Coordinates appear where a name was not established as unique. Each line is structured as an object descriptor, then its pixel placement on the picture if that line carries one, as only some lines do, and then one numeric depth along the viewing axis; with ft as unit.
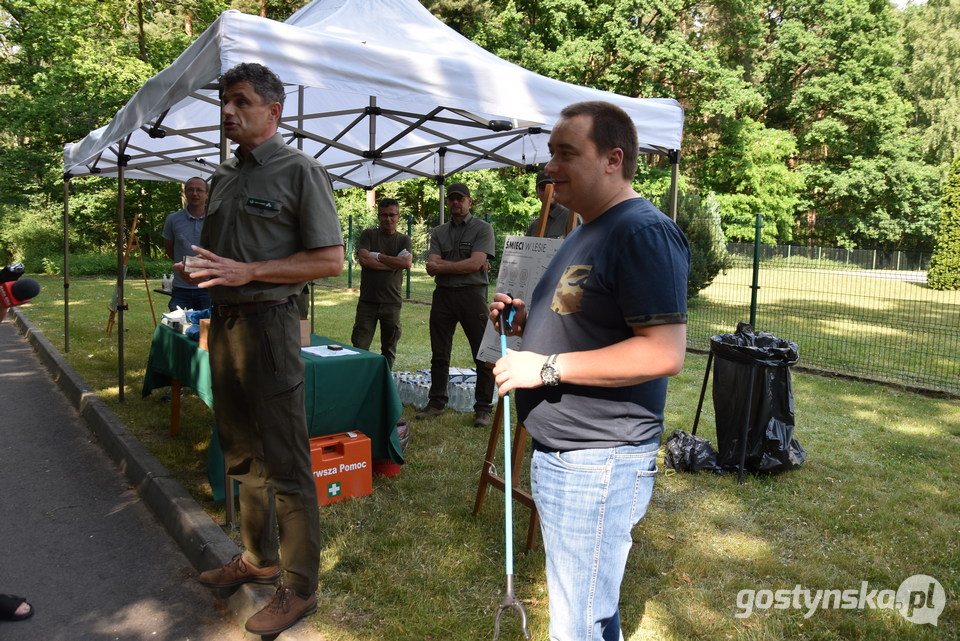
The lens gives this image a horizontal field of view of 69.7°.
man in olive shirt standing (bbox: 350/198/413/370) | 22.63
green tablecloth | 14.78
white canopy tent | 12.71
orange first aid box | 14.28
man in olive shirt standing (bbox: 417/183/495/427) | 20.72
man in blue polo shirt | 22.93
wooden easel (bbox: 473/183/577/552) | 12.52
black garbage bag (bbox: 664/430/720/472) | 16.87
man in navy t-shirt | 5.53
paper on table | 15.78
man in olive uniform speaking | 9.12
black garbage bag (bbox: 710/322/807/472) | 16.15
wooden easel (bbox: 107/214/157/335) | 35.04
